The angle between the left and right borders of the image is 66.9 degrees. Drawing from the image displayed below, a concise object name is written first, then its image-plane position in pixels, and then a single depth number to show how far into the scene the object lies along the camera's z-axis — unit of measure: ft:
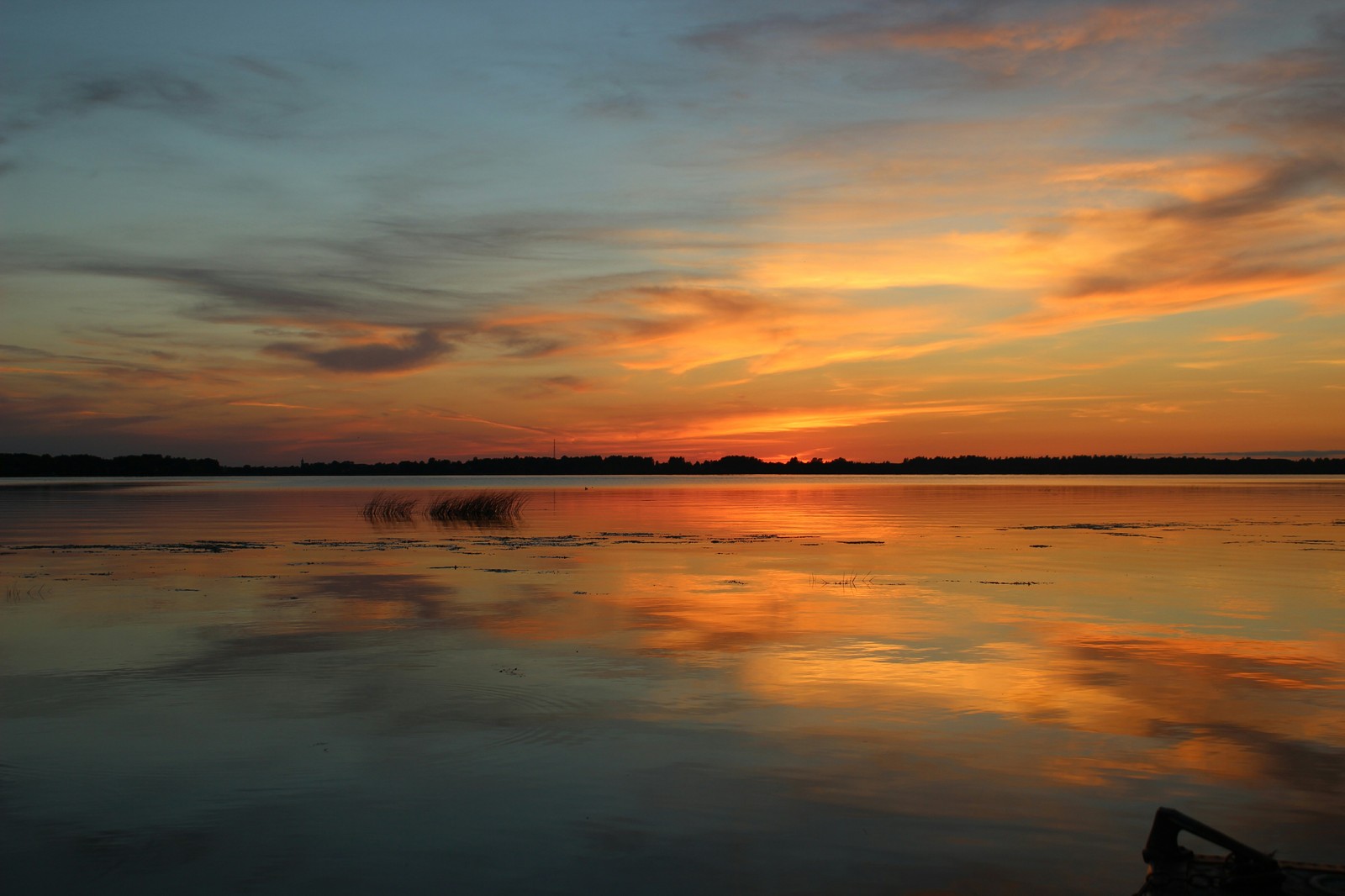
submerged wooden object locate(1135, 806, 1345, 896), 18.28
